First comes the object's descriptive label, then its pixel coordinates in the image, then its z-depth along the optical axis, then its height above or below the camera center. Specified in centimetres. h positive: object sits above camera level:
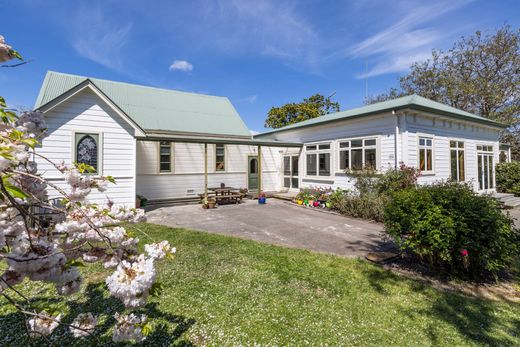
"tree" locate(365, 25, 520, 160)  2125 +973
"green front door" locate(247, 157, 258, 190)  1641 +44
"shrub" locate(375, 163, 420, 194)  954 +0
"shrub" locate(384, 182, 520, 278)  408 -89
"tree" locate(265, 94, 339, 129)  3166 +912
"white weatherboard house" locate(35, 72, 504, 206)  937 +180
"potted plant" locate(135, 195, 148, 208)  1116 -100
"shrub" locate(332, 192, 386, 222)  928 -106
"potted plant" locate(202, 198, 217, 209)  1168 -115
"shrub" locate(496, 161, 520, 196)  1427 +9
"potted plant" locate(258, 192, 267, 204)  1323 -110
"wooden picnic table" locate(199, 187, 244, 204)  1281 -84
